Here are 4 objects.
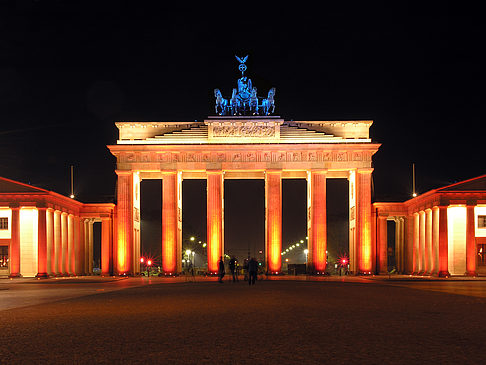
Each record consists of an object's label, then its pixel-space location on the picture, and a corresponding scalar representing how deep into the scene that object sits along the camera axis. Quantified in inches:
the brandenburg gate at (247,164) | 2728.8
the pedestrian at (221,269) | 1837.5
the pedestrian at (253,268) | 1644.9
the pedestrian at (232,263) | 1828.2
